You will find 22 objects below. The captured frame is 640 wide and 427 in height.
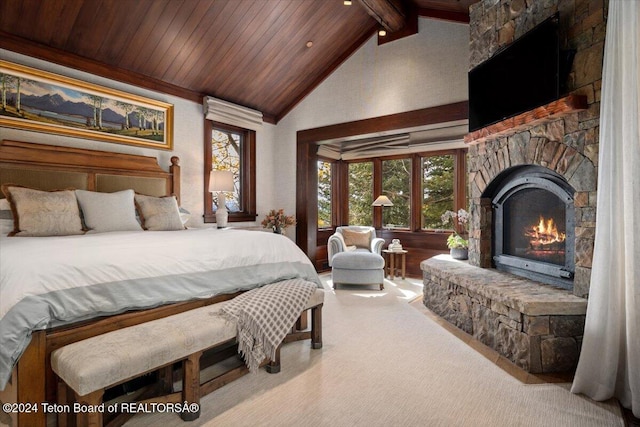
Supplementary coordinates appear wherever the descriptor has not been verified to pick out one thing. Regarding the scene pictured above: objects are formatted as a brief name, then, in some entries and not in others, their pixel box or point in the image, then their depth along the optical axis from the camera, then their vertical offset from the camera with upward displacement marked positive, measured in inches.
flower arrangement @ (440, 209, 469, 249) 165.3 -9.4
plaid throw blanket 88.3 -28.1
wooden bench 61.9 -28.6
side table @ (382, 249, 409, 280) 226.2 -35.1
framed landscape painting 133.0 +41.2
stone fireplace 96.3 -1.8
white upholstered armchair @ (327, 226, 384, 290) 194.2 -30.1
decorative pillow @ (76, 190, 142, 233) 124.9 -1.7
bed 68.7 -16.7
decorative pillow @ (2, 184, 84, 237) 108.7 -1.8
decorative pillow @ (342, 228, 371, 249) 221.8 -18.5
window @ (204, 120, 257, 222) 211.5 +28.1
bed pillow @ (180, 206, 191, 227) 159.6 -3.3
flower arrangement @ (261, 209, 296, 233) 217.5 -7.9
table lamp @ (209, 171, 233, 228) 182.7 +13.2
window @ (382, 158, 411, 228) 257.0 +13.1
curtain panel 75.0 -5.8
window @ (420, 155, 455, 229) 240.3 +13.9
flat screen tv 104.1 +43.6
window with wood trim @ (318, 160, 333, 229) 270.1 +10.8
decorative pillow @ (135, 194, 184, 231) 140.3 -2.5
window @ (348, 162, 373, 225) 274.4 +12.1
